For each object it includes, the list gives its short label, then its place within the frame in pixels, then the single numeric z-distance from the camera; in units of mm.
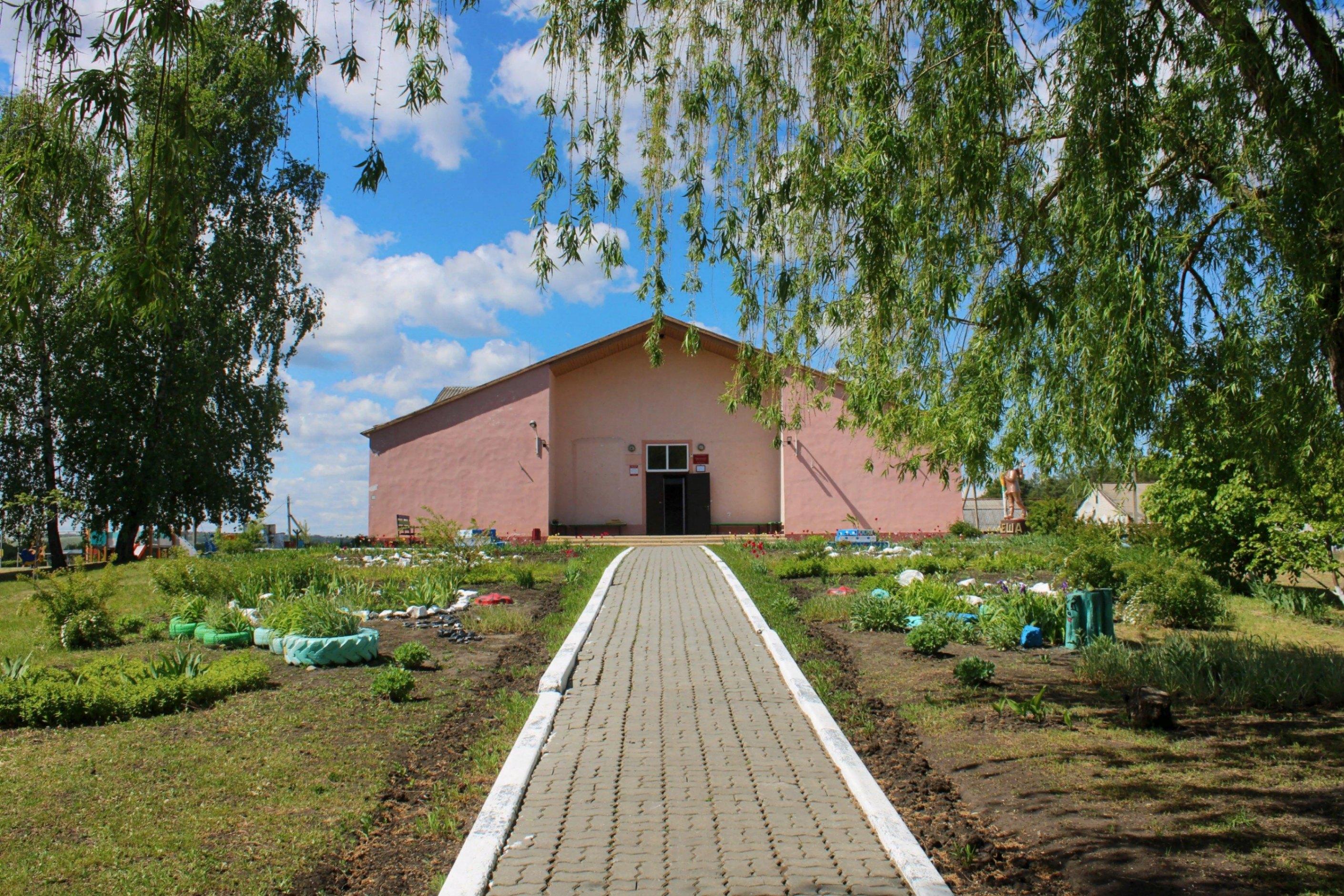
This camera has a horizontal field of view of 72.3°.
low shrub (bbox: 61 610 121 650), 9672
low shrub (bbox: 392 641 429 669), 8234
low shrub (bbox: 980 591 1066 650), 9578
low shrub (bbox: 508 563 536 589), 15234
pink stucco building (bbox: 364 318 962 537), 29641
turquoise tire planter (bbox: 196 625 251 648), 9359
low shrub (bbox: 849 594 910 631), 10602
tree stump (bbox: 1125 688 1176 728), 6348
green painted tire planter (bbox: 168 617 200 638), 10109
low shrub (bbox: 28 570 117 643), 9898
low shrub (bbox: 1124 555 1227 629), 10328
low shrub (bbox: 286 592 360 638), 8797
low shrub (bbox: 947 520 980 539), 27500
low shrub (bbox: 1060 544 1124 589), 11461
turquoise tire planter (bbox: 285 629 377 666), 8414
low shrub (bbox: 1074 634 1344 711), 6996
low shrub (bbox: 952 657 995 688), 7520
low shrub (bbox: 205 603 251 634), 9672
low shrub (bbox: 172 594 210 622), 10398
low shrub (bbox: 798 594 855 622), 11633
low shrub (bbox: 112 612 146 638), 10359
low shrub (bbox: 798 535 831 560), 18188
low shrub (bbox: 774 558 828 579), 16672
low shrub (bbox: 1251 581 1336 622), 11609
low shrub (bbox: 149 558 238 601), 12055
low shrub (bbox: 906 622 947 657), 8961
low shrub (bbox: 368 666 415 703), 7086
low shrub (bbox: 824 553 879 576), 16750
